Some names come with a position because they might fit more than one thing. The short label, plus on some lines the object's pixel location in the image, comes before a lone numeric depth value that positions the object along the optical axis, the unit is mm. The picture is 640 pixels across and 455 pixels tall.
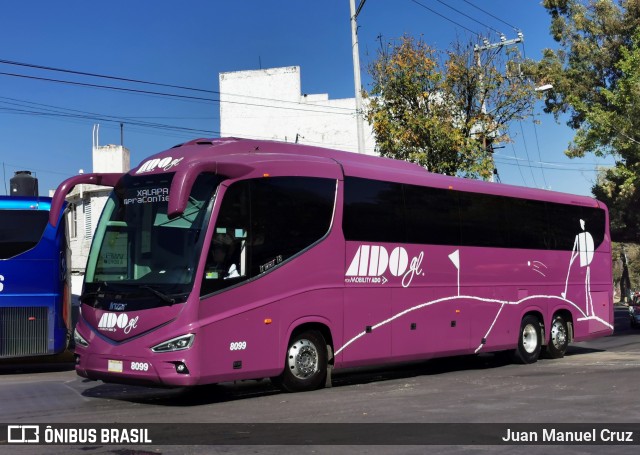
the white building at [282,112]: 40219
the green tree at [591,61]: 29922
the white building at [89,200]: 30547
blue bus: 14203
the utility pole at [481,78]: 21141
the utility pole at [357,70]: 19781
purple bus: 9133
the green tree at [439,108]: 20453
